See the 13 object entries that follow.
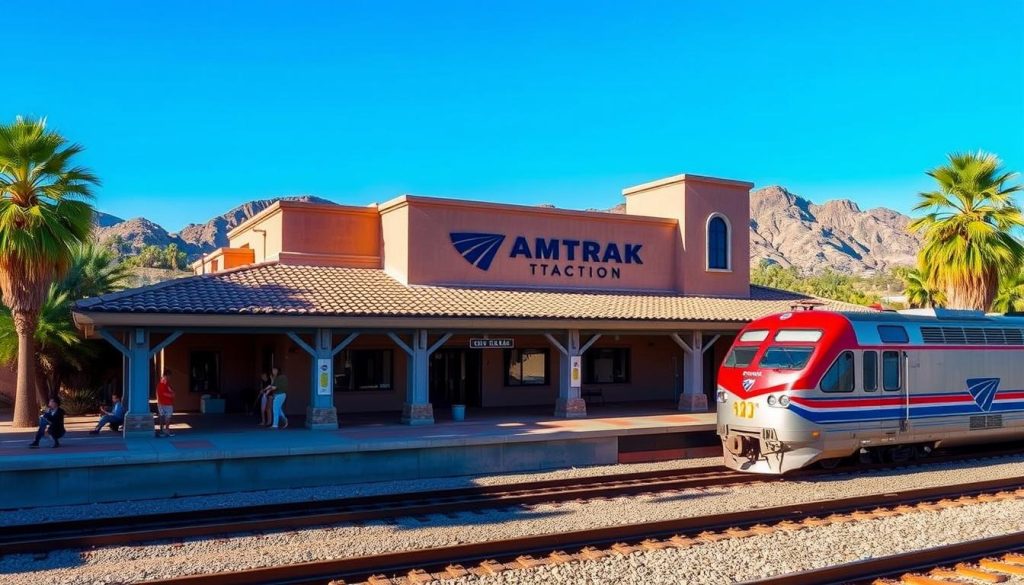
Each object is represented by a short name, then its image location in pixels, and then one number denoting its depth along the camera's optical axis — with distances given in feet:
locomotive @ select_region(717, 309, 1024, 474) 46.26
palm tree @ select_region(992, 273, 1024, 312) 106.32
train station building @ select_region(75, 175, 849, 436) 57.31
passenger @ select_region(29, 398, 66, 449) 48.57
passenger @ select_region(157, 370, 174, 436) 53.11
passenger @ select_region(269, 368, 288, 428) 58.70
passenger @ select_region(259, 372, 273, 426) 60.03
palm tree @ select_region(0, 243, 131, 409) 68.23
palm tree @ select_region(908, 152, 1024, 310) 78.18
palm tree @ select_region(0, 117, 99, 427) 56.29
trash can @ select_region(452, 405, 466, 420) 64.28
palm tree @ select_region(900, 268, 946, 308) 114.83
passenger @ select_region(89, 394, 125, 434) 55.57
